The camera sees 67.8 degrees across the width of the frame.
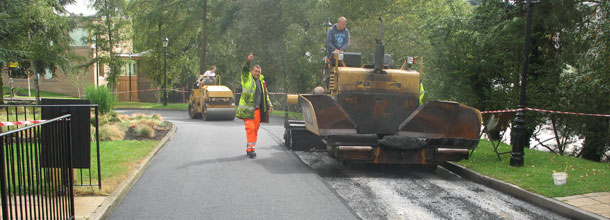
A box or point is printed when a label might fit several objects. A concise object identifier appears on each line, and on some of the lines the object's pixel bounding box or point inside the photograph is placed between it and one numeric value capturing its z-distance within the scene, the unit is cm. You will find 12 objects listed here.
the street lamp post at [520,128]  838
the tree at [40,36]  2033
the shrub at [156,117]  1607
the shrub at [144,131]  1229
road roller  1817
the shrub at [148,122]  1369
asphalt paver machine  781
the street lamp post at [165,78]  2879
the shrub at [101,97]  1349
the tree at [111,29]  2992
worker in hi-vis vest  969
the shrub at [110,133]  1157
